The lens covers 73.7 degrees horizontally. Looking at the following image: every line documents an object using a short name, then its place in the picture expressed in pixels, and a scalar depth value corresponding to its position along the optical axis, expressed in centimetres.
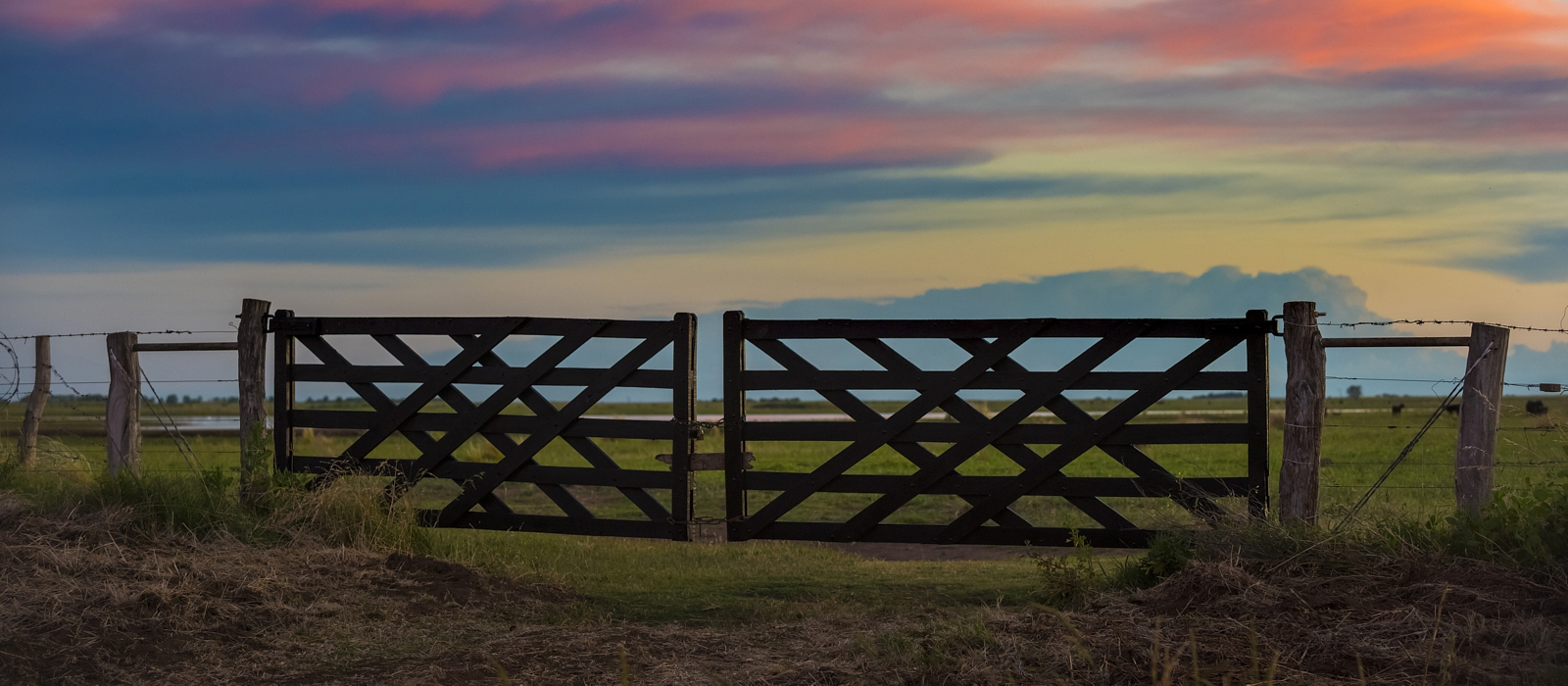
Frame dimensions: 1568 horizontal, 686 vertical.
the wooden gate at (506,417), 916
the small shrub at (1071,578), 734
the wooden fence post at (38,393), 1223
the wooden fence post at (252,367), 1009
